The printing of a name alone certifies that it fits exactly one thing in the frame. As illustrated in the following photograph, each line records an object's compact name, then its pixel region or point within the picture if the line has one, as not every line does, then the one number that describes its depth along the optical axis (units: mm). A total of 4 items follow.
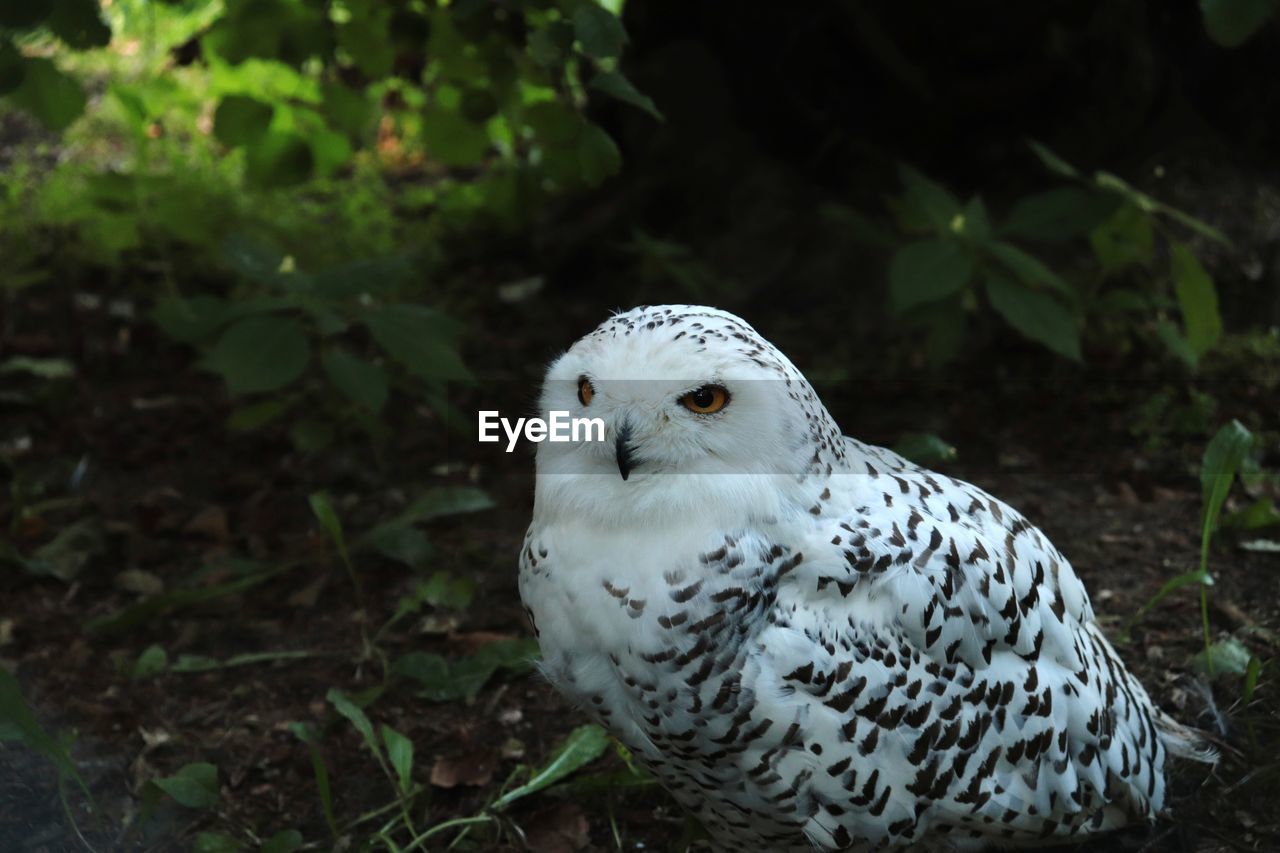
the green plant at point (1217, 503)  2881
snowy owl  2076
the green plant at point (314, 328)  3354
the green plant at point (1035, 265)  3658
